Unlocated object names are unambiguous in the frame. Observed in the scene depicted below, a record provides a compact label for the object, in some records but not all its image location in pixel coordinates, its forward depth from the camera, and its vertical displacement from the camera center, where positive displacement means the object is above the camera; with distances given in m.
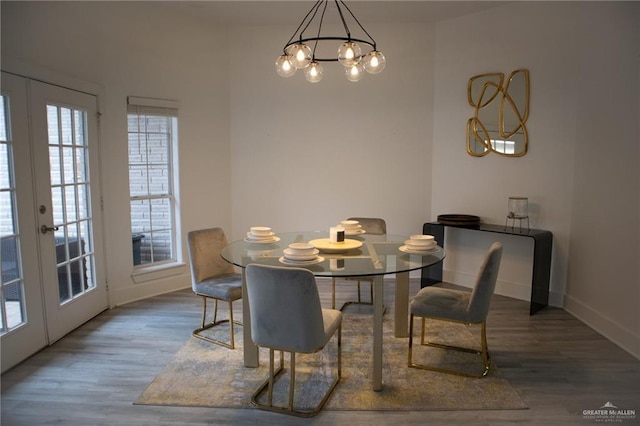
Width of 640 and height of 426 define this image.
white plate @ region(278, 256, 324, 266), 2.74 -0.50
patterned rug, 2.63 -1.26
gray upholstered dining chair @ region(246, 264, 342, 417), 2.31 -0.70
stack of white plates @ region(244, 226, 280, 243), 3.41 -0.43
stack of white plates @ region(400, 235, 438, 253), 3.11 -0.45
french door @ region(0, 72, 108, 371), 3.05 -0.28
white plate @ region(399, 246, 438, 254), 3.10 -0.48
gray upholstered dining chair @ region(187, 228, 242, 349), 3.38 -0.75
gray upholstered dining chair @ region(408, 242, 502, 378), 2.80 -0.81
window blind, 4.31 +0.70
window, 4.48 -0.01
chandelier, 2.92 +0.78
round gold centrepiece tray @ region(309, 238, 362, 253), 3.11 -0.46
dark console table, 4.01 -0.70
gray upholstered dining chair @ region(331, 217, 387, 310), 4.22 -0.44
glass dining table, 2.71 -0.51
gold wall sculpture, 4.38 +0.64
